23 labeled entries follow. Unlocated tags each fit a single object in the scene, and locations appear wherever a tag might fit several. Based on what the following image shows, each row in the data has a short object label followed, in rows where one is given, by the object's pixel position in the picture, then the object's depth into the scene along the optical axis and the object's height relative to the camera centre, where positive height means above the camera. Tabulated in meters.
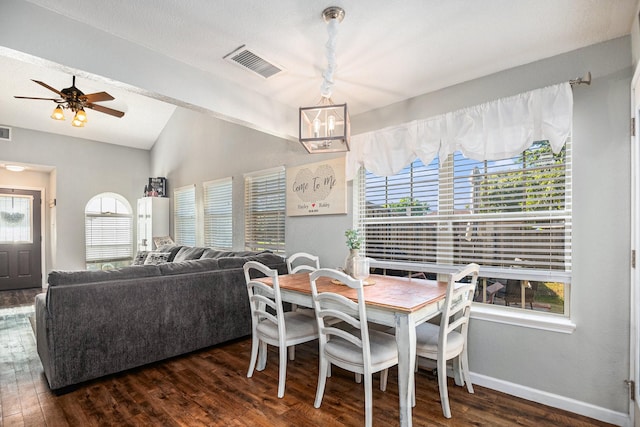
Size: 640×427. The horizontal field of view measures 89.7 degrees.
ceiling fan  3.91 +1.41
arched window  6.75 -0.41
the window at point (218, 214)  5.49 -0.03
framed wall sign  3.62 +0.28
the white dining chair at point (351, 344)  1.98 -0.90
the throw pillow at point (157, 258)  5.60 -0.79
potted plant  2.65 -0.30
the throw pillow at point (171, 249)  5.68 -0.68
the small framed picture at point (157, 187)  6.91 +0.56
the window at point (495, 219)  2.39 -0.07
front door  6.52 -0.54
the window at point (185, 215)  6.39 -0.05
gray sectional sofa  2.47 -0.91
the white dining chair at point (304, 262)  3.54 -0.62
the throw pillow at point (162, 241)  6.48 -0.58
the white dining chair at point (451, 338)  2.11 -0.92
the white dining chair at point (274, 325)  2.45 -0.93
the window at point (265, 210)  4.56 +0.03
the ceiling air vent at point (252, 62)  2.45 +1.21
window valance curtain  2.26 +0.64
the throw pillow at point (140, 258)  5.93 -0.84
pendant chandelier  1.99 +0.62
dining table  1.89 -0.61
